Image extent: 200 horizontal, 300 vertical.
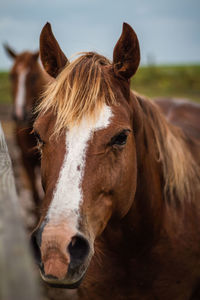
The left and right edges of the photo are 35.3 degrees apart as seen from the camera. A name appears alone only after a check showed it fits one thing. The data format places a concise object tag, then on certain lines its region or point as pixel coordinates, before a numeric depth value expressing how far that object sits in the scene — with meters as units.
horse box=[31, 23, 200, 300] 1.47
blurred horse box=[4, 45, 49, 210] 5.88
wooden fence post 0.68
